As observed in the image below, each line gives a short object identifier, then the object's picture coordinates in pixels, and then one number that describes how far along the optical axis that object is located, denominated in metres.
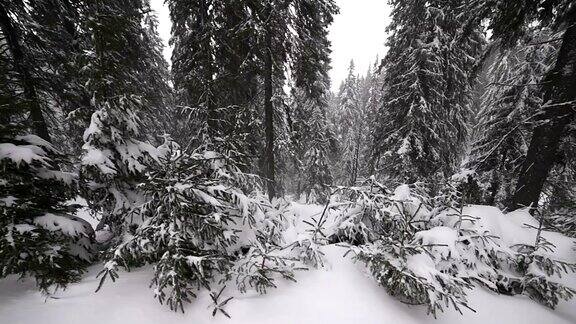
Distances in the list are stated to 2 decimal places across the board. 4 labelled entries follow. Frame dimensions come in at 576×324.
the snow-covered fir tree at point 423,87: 11.27
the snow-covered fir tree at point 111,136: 4.41
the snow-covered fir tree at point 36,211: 3.63
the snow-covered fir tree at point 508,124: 12.45
